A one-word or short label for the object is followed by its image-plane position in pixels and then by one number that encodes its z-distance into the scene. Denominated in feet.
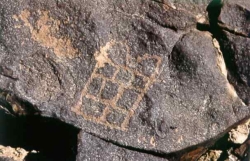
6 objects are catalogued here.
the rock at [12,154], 6.88
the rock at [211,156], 7.43
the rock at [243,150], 7.62
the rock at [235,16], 6.92
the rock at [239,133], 7.36
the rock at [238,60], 6.81
